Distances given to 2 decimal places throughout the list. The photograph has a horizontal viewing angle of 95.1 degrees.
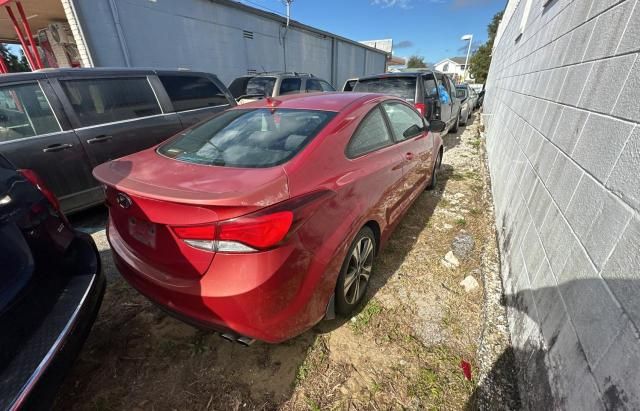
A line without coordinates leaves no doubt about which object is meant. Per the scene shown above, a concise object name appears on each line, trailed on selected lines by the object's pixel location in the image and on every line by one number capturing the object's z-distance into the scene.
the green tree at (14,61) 19.72
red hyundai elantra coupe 1.41
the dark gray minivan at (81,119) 2.95
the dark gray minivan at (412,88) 5.69
